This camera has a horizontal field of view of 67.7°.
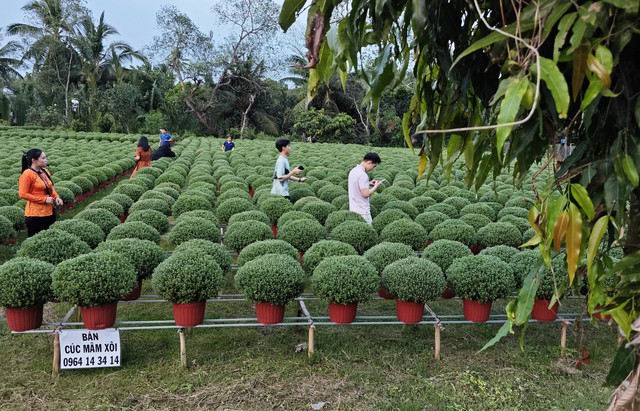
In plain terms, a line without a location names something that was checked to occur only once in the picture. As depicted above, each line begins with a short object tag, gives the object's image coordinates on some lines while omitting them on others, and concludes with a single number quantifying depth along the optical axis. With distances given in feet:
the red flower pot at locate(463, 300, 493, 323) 15.89
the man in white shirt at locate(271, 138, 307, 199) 27.48
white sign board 13.89
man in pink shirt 22.77
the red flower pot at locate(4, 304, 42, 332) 13.89
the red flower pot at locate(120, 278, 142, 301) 17.01
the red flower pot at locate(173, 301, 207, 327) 14.70
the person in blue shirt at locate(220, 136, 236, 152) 73.97
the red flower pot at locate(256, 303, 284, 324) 15.08
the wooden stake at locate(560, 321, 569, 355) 16.24
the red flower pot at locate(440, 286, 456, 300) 17.35
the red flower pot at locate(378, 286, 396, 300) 16.80
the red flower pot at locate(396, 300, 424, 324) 15.53
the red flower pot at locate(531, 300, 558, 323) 15.98
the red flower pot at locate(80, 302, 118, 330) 13.99
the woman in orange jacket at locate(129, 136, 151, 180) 45.34
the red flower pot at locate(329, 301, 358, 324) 15.26
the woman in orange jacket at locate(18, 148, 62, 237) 22.56
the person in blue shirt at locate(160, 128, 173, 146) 57.36
